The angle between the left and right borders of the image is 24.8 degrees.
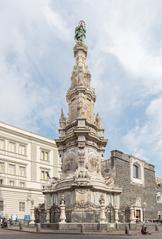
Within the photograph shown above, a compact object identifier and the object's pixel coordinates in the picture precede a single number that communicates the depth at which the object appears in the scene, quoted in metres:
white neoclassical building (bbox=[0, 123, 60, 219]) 56.33
